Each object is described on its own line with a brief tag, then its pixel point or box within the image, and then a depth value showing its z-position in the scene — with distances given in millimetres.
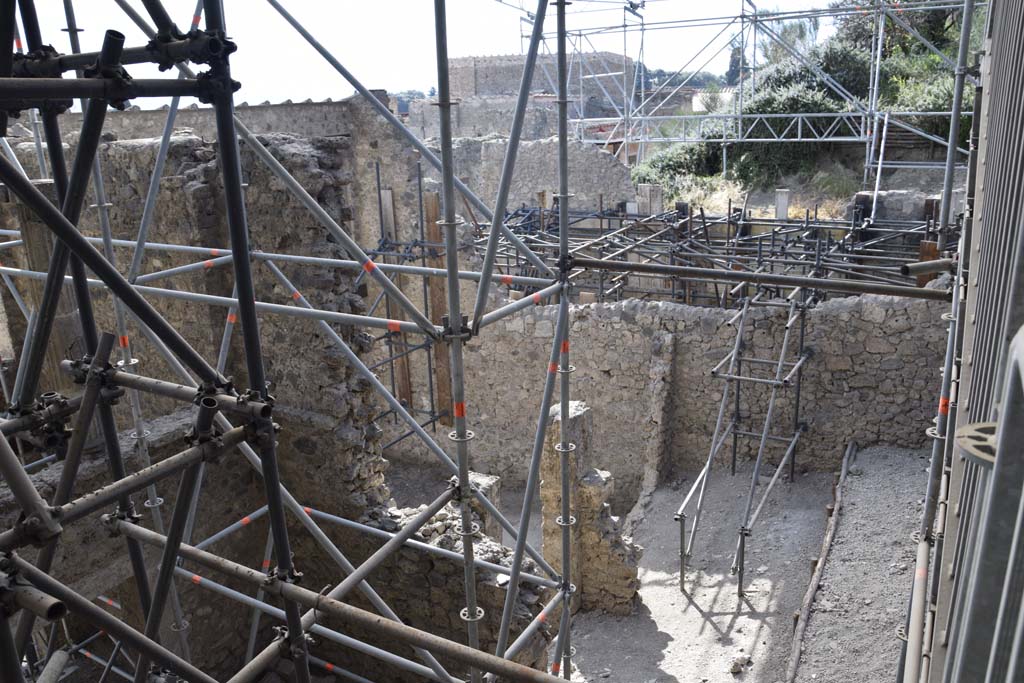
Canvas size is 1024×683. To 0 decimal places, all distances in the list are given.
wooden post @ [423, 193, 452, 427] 10680
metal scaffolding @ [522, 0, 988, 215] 16172
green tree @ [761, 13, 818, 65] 26675
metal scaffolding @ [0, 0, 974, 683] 2248
